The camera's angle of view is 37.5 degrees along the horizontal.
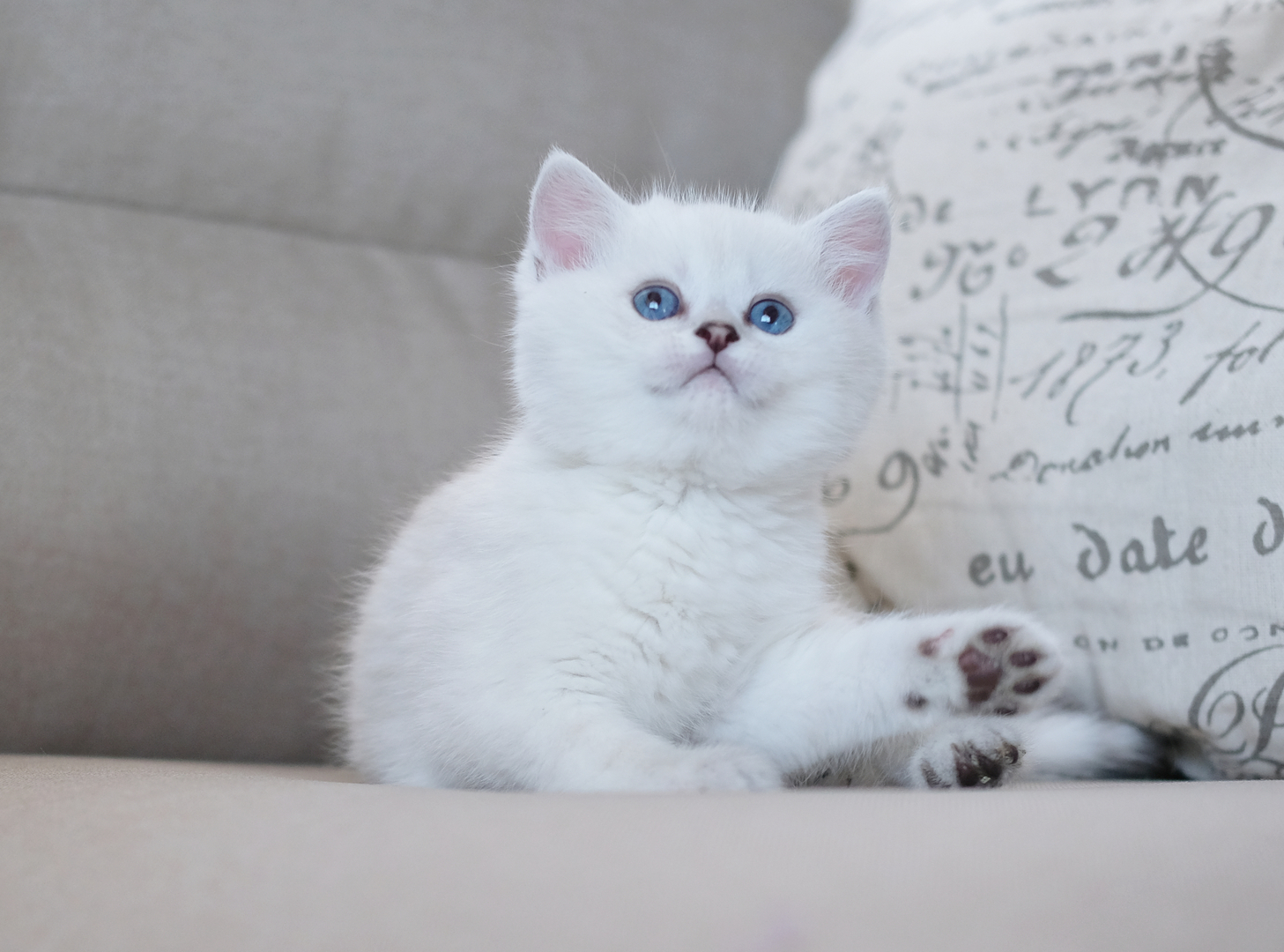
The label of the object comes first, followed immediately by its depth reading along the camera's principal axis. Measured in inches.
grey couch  13.3
